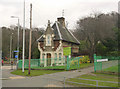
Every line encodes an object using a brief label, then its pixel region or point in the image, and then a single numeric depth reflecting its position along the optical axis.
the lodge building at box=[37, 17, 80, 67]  31.89
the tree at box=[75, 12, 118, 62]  43.22
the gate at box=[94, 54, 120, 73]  20.16
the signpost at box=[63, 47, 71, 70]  28.69
